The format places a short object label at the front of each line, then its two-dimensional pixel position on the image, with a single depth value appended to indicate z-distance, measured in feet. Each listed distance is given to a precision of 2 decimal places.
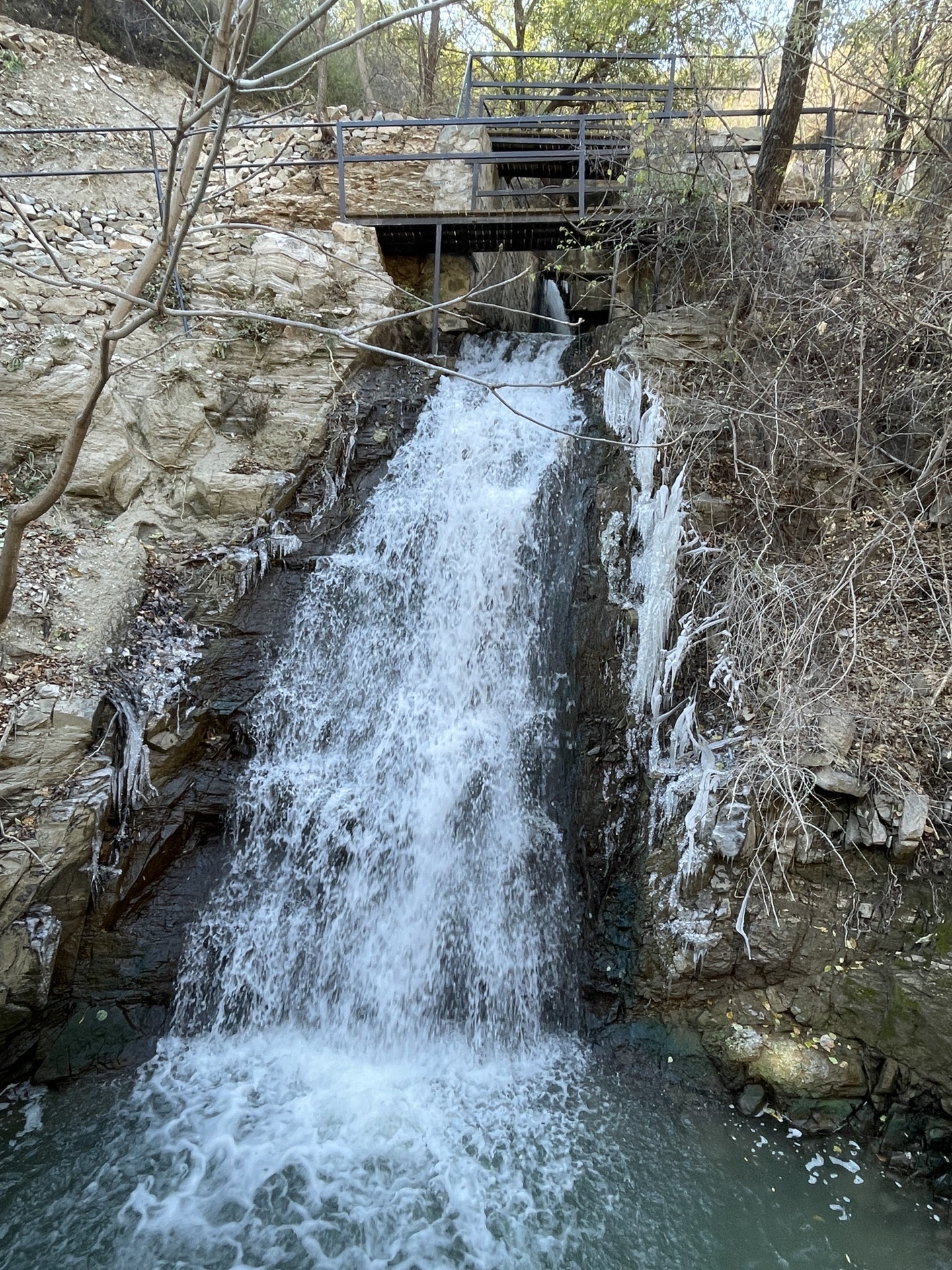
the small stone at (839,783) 16.01
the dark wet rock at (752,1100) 15.60
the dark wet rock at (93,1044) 16.42
